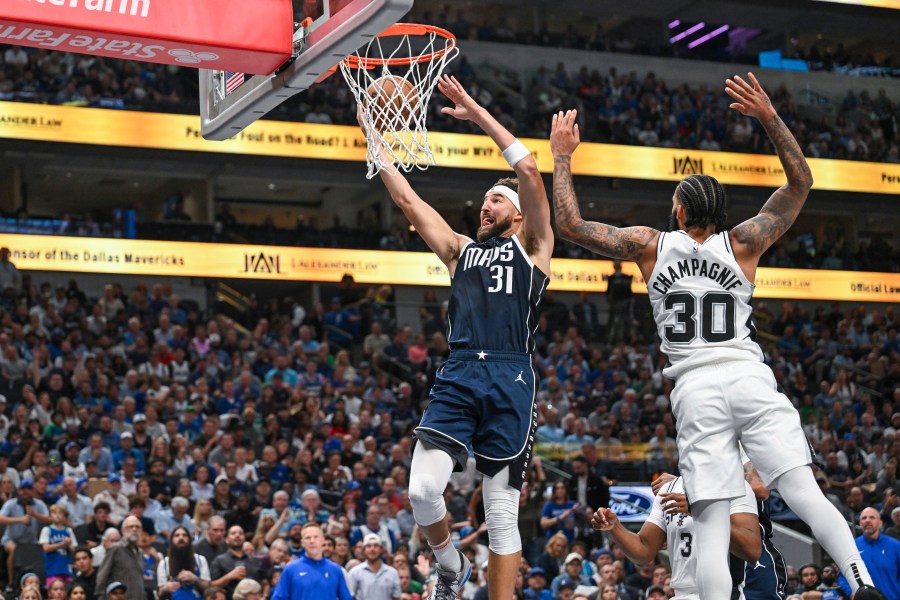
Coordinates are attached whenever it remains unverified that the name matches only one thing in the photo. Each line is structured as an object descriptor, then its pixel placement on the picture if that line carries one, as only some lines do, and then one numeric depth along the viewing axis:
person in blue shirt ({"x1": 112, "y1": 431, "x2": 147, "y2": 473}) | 17.16
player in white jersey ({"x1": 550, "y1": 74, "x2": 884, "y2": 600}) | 5.86
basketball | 8.18
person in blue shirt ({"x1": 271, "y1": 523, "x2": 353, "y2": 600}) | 12.23
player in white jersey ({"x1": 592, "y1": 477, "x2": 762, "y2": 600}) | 7.50
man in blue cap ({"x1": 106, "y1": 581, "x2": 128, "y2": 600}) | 12.60
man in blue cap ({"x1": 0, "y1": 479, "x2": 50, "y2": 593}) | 14.68
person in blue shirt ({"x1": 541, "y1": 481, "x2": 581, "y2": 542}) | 16.84
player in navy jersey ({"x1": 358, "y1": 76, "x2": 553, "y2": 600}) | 6.77
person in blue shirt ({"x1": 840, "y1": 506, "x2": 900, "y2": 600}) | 13.45
